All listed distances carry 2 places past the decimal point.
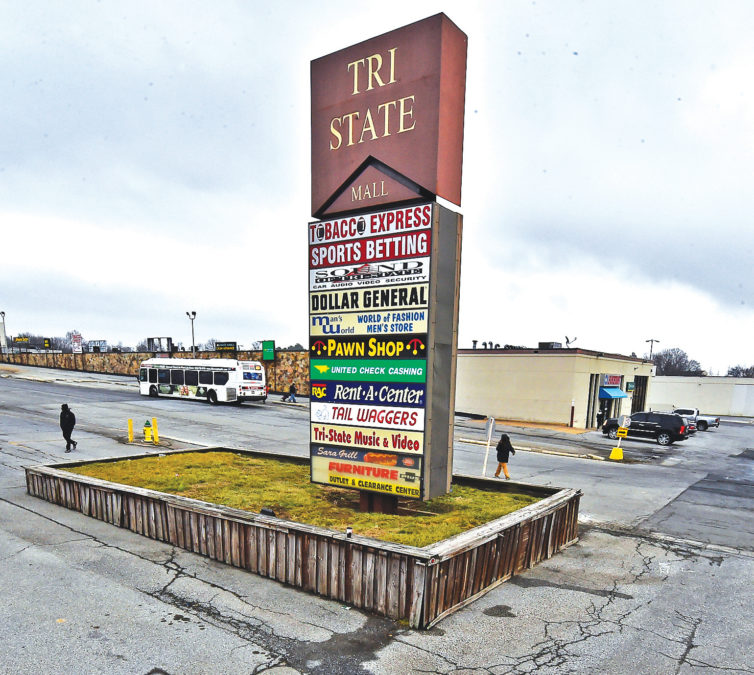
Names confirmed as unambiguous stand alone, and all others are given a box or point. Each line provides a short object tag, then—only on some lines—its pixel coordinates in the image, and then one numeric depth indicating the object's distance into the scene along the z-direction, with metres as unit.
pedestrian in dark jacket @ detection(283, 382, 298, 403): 39.41
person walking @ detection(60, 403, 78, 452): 17.33
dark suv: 28.70
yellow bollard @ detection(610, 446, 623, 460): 22.55
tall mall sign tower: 8.66
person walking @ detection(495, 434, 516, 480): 15.80
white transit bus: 34.75
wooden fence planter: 6.51
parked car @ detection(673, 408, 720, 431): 39.24
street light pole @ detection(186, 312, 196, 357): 50.88
